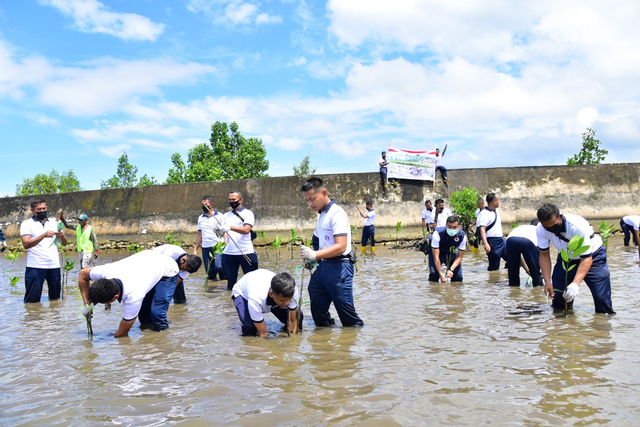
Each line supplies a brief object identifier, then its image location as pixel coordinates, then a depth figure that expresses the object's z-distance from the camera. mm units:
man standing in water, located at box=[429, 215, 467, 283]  8633
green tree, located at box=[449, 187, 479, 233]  15305
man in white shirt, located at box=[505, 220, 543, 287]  8109
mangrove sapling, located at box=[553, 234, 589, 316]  5645
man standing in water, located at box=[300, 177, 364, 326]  5379
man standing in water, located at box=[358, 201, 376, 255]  14898
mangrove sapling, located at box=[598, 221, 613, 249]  8062
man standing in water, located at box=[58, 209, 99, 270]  10023
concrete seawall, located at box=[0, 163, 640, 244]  17266
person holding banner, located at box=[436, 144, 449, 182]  17766
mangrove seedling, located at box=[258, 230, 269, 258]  15392
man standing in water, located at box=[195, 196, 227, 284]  9312
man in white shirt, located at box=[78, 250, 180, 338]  5168
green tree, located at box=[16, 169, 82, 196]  40062
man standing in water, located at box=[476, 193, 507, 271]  9641
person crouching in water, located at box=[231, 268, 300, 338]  5160
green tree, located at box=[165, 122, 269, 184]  33281
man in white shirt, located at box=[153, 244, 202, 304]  6648
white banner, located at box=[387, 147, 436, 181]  17828
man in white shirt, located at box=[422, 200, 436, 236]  14552
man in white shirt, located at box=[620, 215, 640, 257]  10998
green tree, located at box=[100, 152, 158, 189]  42384
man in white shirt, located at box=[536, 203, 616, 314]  5773
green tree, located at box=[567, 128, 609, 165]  21547
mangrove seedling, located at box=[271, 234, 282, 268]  12401
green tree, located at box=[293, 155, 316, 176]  49294
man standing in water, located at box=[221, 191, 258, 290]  8328
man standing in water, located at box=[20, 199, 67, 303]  7926
